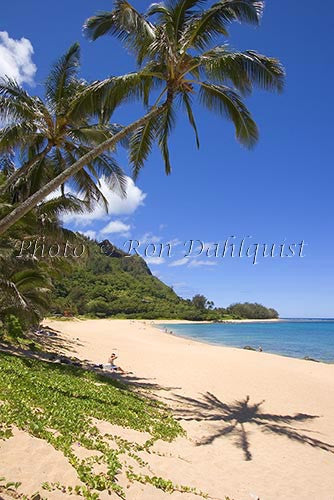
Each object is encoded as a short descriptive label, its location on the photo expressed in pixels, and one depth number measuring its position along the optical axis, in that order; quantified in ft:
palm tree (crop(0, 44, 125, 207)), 31.27
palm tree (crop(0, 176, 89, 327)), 37.09
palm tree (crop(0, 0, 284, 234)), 26.13
